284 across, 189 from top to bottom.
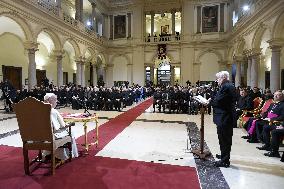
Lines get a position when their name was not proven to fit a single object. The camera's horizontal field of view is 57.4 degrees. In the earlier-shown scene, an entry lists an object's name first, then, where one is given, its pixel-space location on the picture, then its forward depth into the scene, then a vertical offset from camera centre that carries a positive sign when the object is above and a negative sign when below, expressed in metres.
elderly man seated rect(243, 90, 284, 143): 5.43 -0.65
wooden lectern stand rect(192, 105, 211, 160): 4.70 -1.21
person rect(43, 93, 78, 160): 4.16 -0.63
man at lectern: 4.18 -0.42
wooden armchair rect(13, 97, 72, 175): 3.74 -0.57
